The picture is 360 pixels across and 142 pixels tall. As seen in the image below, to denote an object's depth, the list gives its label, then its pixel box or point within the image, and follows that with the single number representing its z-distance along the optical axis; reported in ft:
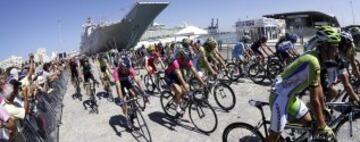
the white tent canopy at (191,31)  153.07
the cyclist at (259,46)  46.23
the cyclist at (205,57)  34.78
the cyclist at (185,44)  37.28
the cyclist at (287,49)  40.29
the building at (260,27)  138.21
